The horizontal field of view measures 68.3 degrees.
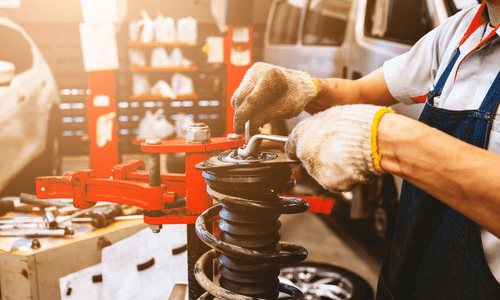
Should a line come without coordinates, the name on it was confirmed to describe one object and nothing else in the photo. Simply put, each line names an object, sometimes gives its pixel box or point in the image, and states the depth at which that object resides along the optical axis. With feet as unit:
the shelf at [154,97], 14.21
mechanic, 2.02
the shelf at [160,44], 13.60
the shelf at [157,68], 14.10
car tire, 6.27
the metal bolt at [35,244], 4.06
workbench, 3.98
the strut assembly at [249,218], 2.42
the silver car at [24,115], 8.23
